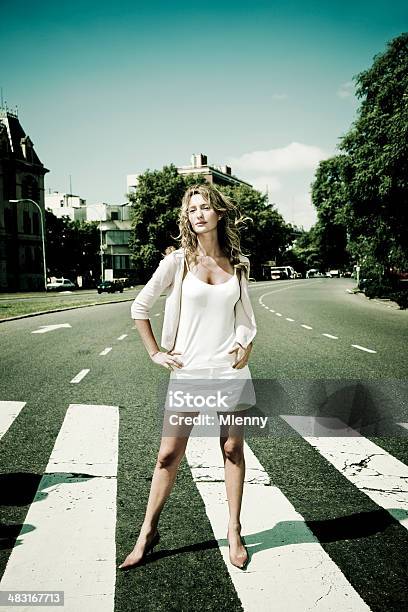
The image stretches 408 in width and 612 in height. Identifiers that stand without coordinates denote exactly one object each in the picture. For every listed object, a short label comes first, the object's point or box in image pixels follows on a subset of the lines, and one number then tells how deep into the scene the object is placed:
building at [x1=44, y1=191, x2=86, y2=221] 123.16
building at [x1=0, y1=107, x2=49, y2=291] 69.88
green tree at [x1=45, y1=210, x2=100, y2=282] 83.94
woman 3.50
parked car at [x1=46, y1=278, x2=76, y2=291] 71.00
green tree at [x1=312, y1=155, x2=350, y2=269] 63.56
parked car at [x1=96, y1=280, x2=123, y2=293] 62.49
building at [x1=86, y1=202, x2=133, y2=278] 106.25
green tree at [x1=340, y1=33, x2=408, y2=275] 21.94
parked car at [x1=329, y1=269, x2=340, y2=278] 154.15
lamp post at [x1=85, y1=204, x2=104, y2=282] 117.25
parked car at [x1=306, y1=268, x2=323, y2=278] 155.74
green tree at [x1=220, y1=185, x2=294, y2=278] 104.19
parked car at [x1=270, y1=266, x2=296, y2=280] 116.81
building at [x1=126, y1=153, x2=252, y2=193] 121.00
